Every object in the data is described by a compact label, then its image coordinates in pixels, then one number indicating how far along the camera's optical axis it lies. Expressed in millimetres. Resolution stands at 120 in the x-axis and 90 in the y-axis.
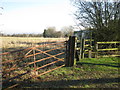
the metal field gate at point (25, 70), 3893
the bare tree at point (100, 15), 10258
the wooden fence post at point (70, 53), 5786
